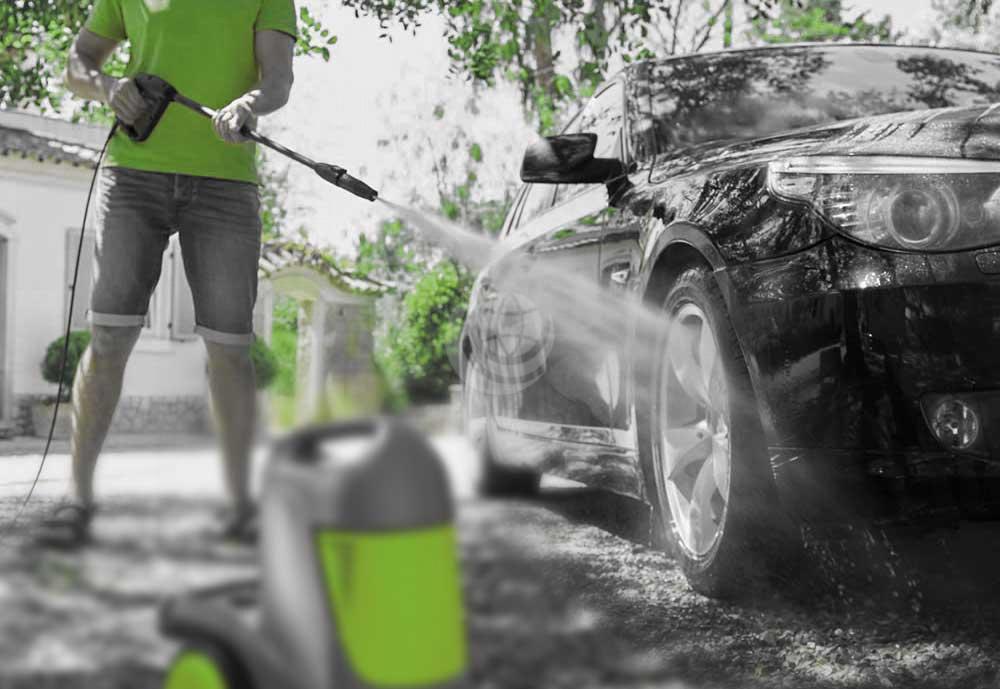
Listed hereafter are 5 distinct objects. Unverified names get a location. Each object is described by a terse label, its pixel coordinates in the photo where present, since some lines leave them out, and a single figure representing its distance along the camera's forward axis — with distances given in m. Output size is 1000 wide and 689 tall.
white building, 15.05
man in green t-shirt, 2.20
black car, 2.74
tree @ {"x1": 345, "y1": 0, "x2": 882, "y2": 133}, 8.61
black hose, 1.15
